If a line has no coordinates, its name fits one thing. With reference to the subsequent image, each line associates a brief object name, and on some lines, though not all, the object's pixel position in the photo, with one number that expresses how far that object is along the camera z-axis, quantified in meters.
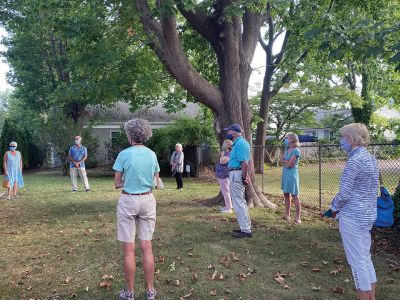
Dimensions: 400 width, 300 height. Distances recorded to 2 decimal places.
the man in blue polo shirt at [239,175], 6.89
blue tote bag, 4.43
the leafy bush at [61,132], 20.97
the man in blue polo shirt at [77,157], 13.42
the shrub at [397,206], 7.11
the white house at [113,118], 30.22
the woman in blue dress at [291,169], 7.93
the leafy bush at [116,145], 22.06
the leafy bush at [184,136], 20.77
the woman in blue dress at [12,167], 12.29
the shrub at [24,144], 26.88
